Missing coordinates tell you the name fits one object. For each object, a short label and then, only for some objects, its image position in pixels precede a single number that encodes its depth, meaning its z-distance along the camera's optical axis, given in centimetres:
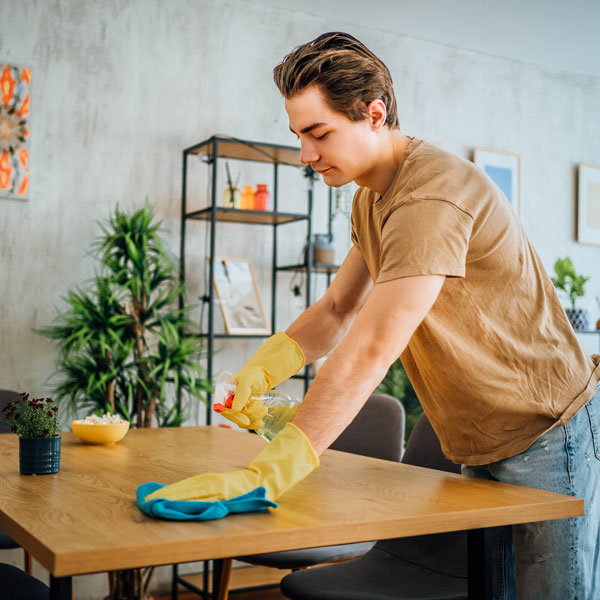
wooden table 92
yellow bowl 189
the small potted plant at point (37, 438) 146
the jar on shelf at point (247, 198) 361
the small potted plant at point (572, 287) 441
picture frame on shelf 358
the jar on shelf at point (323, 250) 373
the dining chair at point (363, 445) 222
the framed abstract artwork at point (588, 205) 502
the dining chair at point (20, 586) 155
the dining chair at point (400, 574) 168
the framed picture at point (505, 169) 466
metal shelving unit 338
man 127
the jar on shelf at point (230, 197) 360
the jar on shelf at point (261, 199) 360
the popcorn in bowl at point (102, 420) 193
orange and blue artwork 336
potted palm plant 308
